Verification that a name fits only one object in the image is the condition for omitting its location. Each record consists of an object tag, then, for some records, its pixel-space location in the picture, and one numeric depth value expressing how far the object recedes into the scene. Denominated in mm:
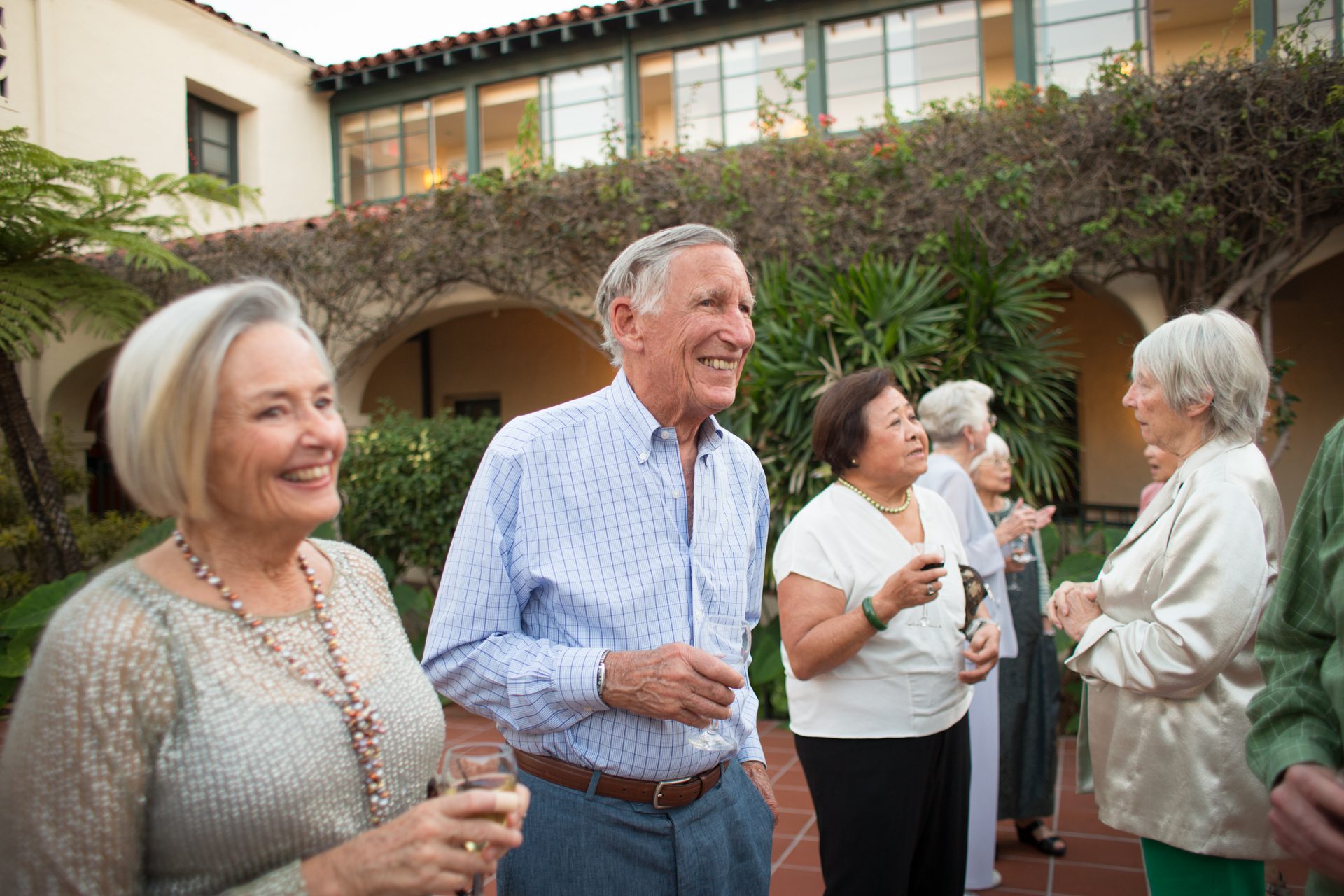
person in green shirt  1510
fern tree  6609
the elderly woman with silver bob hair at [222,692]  1152
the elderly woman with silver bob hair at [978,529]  3680
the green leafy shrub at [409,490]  8219
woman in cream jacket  2211
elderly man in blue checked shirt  1868
